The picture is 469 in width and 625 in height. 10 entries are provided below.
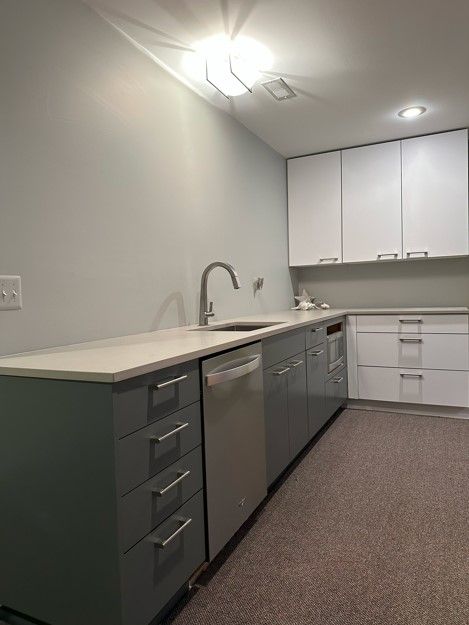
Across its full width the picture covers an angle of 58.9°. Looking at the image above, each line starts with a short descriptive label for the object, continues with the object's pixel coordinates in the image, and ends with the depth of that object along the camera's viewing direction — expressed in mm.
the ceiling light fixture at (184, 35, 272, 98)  2022
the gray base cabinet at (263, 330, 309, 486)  1938
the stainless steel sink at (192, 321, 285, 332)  2435
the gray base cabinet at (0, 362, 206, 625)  1030
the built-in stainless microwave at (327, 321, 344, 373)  2963
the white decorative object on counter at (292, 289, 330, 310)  3723
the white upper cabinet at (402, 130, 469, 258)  3271
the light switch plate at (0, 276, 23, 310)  1362
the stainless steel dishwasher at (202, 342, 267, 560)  1426
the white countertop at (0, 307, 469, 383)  1057
